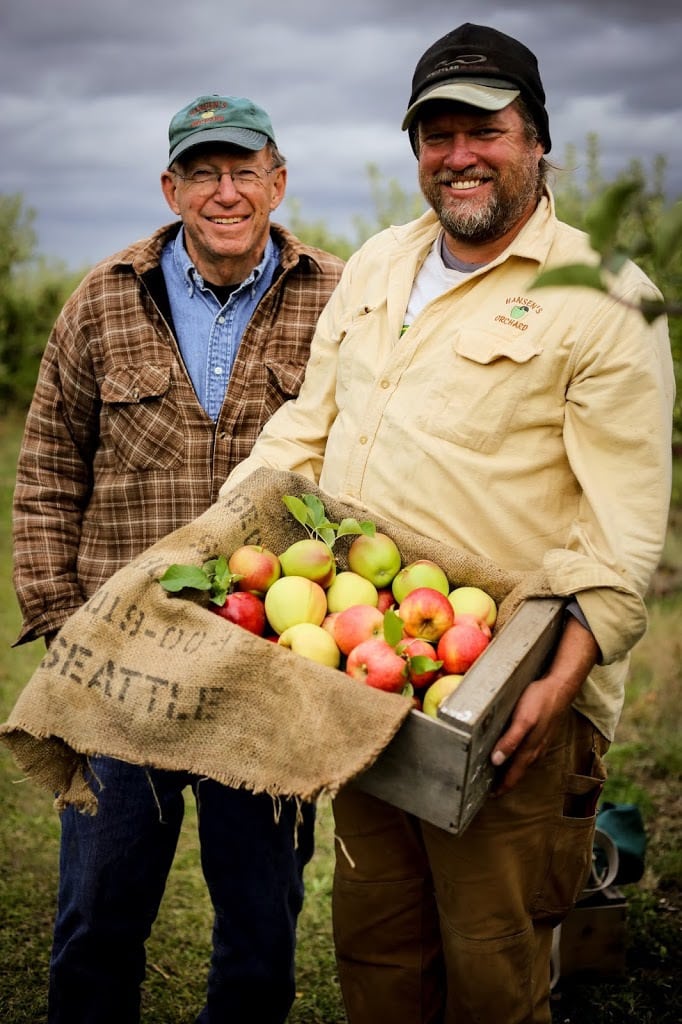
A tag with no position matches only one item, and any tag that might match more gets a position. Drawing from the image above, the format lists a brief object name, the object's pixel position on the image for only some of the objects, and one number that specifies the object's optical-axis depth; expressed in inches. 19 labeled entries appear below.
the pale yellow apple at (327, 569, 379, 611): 93.0
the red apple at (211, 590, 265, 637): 88.7
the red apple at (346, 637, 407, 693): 80.4
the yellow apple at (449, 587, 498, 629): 90.4
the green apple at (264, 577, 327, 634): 88.6
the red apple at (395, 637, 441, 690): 81.7
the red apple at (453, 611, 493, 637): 87.7
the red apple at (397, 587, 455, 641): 86.4
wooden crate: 74.2
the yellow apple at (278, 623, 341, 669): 85.6
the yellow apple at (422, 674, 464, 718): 81.8
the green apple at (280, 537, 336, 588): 92.9
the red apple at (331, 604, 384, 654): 86.0
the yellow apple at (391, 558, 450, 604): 91.3
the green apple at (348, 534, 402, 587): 94.4
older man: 110.0
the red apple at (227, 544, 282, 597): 92.5
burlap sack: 76.9
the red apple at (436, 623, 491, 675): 84.1
